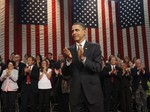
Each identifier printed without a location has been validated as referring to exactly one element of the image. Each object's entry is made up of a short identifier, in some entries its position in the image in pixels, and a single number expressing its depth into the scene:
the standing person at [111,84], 6.92
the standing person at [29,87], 6.38
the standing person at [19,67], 6.62
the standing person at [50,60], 7.75
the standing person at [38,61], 7.12
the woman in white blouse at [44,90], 6.53
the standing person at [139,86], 7.35
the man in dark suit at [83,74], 2.33
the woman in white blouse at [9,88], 6.29
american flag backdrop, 9.54
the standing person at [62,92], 6.75
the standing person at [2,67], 6.86
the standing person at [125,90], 7.11
